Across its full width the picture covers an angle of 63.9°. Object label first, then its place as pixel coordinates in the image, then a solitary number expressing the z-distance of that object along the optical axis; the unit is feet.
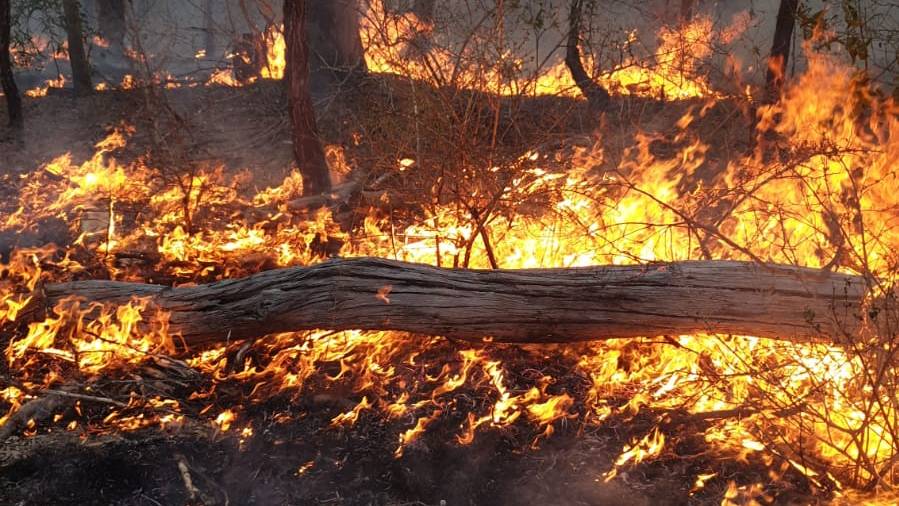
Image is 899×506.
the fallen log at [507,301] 12.21
